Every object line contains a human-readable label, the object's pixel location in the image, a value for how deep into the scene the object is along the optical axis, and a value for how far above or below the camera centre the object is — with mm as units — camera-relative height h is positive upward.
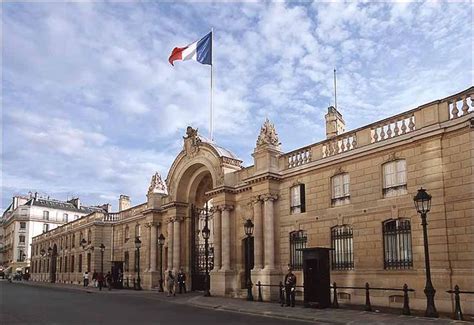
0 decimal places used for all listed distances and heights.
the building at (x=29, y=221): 96875 +3929
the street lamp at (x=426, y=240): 16562 -106
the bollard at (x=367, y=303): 19141 -2544
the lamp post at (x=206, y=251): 29188 -746
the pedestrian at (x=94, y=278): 46281 -3652
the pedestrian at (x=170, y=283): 31977 -2835
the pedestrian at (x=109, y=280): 40197 -3276
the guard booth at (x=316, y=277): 20828 -1673
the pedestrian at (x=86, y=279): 47831 -3805
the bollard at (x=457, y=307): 15977 -2281
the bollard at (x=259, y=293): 25031 -2779
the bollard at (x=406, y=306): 17630 -2462
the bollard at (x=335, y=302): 20812 -2705
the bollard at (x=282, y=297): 22227 -2661
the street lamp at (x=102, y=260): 45988 -1910
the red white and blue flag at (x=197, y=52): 33406 +12782
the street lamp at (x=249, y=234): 25703 +246
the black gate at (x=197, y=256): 35344 -1213
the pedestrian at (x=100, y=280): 39875 -3226
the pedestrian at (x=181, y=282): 33309 -2863
